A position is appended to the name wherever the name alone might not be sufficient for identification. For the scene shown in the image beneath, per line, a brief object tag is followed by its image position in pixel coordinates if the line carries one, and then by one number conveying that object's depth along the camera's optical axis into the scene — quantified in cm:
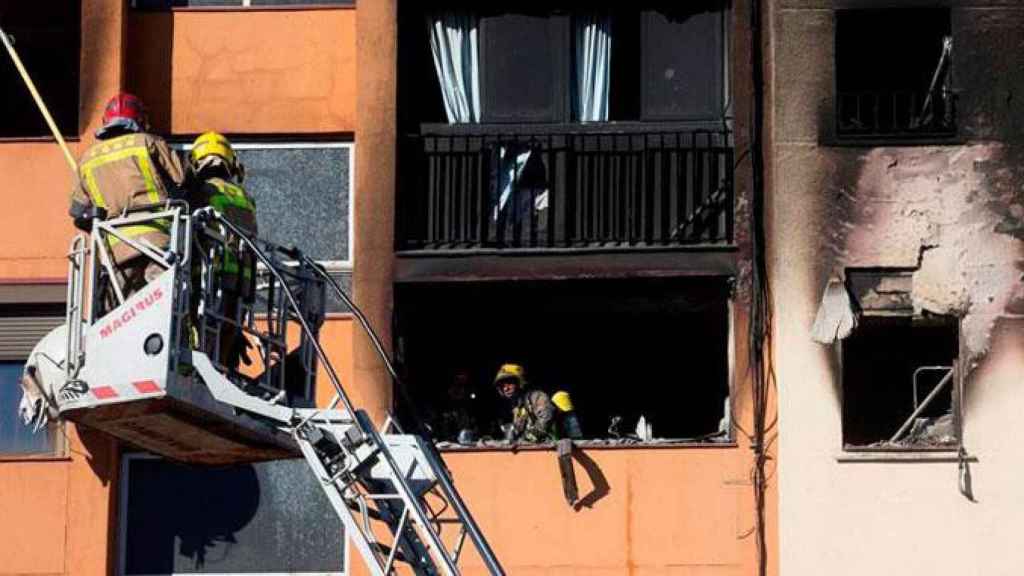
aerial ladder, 1666
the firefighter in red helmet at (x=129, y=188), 1752
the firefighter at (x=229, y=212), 1756
